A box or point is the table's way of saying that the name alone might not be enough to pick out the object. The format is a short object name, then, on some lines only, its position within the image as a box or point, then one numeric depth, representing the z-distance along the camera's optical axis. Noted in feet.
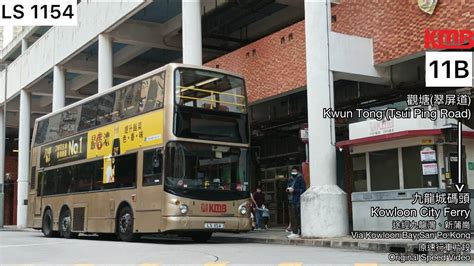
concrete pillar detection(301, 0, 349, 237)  49.37
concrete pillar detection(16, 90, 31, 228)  119.44
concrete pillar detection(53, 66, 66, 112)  104.27
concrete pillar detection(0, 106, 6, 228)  121.29
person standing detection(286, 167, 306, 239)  52.44
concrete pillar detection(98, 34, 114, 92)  86.28
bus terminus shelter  45.70
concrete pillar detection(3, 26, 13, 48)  174.84
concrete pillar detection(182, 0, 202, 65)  67.41
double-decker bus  48.49
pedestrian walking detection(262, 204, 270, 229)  72.02
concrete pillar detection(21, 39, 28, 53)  136.77
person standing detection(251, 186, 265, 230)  72.23
